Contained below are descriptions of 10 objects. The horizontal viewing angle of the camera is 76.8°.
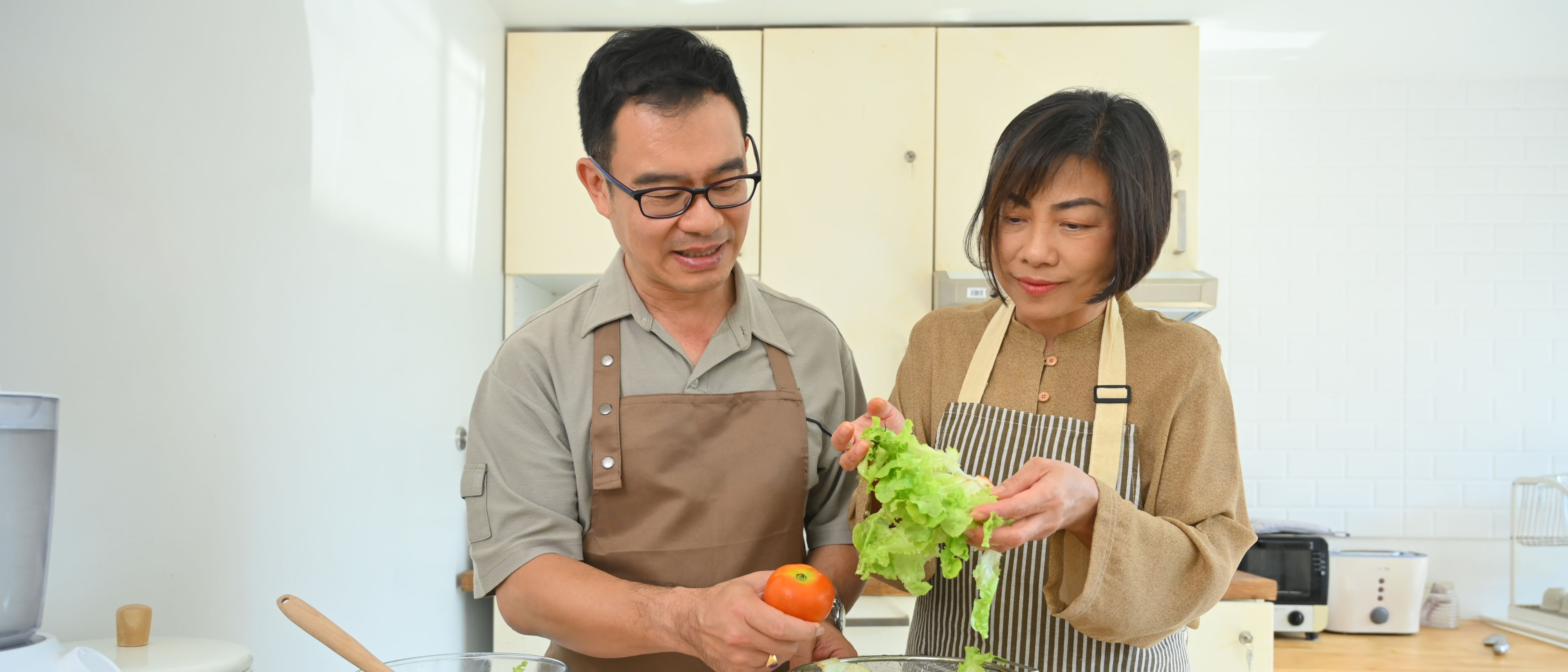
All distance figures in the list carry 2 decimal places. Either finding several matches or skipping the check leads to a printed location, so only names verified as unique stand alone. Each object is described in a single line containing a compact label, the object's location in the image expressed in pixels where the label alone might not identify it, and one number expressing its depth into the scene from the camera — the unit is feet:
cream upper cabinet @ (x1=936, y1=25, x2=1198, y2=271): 10.56
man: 4.27
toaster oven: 10.18
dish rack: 10.87
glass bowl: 3.57
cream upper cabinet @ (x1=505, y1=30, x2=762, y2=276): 10.80
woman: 3.51
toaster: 10.45
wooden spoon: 3.24
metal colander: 3.68
